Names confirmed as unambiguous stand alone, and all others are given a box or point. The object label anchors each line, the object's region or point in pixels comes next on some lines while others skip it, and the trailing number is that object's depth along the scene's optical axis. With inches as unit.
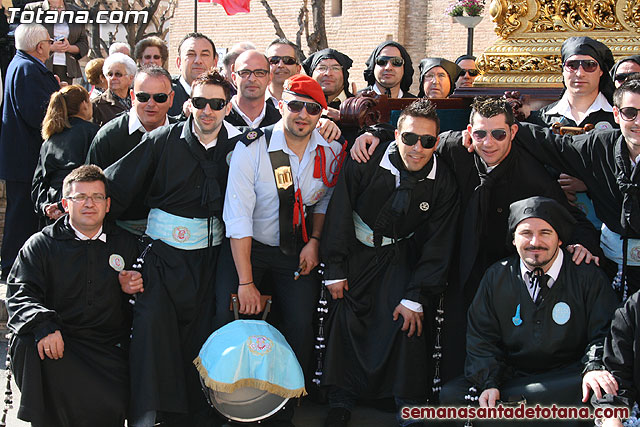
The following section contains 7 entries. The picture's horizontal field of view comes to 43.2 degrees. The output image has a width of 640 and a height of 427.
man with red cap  176.6
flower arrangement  629.0
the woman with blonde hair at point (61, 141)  211.8
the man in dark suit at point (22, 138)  255.4
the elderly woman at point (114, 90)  250.8
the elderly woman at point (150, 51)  268.7
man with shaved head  205.3
